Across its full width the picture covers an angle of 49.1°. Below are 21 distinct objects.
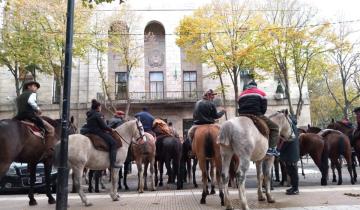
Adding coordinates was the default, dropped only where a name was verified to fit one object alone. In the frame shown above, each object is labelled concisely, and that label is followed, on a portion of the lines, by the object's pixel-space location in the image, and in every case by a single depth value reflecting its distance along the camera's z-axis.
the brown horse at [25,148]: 8.98
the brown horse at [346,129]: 14.55
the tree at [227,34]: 29.19
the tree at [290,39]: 28.22
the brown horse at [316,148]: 14.09
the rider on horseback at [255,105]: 9.18
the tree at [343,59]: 29.62
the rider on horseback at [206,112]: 10.66
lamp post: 7.54
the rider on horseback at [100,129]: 10.39
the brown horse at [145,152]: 12.90
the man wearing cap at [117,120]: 14.48
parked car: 14.11
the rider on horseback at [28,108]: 10.02
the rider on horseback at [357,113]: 13.93
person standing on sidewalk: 10.79
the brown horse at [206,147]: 9.98
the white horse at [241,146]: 8.33
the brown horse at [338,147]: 14.44
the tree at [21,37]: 26.69
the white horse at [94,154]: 9.73
